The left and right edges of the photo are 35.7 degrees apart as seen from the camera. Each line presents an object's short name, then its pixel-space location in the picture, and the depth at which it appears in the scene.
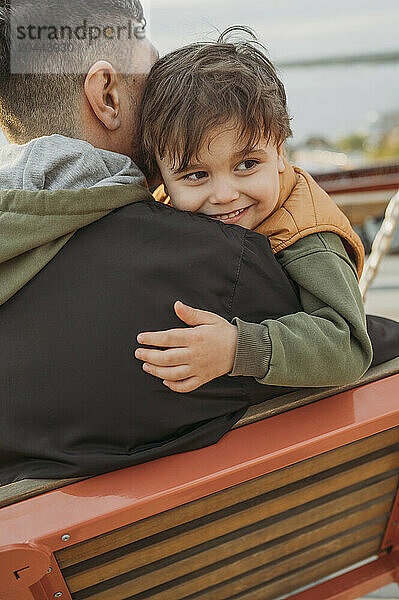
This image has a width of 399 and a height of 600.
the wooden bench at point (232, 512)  0.81
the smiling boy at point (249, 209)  0.87
